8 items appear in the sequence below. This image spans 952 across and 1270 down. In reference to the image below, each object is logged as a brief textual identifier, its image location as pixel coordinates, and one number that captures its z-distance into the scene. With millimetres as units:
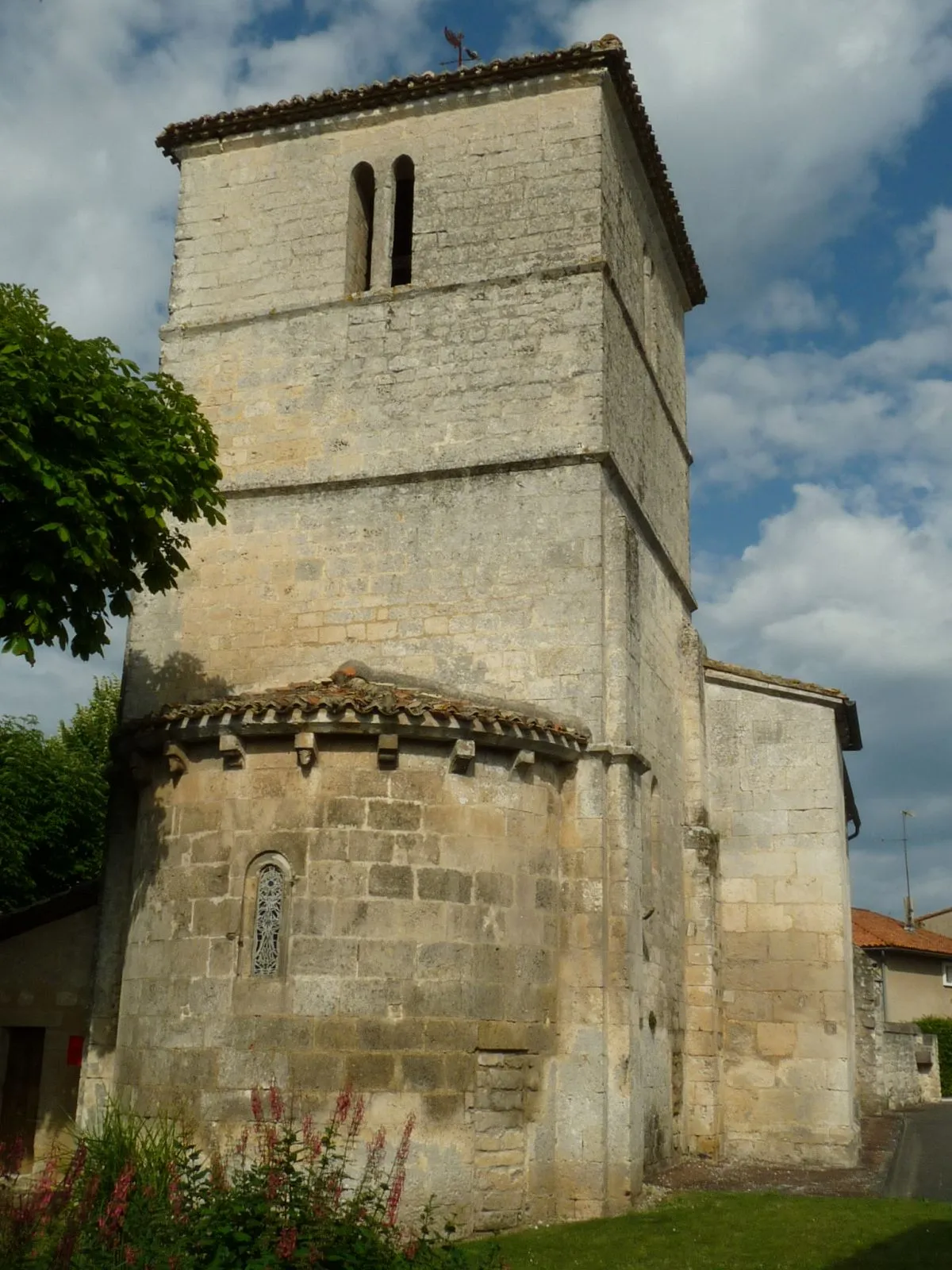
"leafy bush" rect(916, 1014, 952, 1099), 31203
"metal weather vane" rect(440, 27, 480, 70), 15664
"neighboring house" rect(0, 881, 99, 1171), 12984
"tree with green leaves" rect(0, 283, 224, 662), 9812
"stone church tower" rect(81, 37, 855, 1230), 10477
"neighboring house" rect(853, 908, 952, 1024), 33406
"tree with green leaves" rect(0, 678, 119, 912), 21703
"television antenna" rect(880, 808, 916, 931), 41469
